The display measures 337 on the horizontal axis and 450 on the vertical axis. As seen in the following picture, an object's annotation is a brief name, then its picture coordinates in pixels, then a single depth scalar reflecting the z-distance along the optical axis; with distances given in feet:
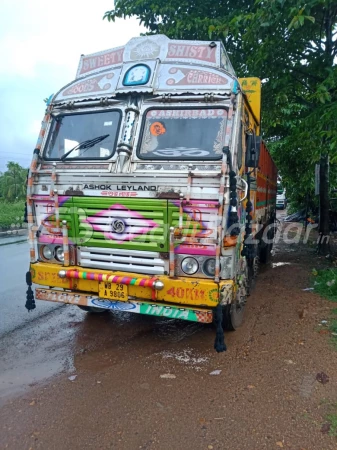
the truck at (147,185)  11.87
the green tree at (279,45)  18.80
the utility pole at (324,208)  31.81
